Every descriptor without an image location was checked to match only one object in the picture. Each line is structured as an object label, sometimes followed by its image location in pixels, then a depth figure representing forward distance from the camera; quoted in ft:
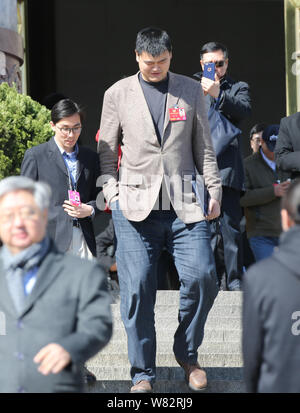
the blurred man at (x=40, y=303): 22.40
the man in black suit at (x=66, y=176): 36.78
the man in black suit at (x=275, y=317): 21.91
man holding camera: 45.47
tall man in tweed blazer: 33.91
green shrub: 40.88
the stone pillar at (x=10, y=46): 49.14
